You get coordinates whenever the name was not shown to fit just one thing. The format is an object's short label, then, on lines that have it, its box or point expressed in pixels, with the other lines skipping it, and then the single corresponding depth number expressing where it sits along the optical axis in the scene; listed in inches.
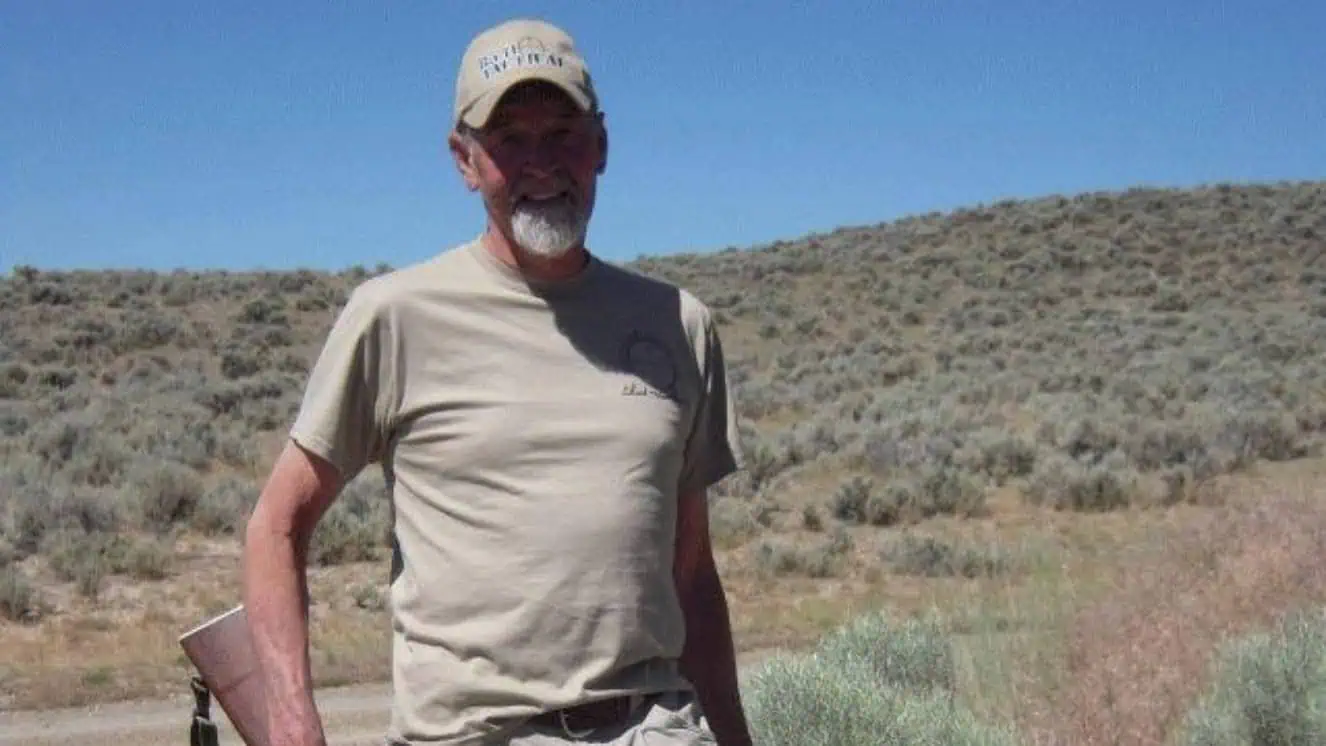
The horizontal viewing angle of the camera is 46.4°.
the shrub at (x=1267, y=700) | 225.5
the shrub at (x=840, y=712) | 208.2
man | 98.1
